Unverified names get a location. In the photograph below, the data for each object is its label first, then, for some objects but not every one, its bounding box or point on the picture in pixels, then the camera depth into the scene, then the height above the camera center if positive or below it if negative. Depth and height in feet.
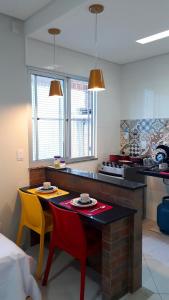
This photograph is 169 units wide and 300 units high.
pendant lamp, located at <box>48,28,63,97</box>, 8.54 +1.79
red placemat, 6.60 -2.03
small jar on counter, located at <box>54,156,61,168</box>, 9.82 -0.99
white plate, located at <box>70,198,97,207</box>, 6.96 -1.94
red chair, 6.21 -2.85
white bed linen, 5.20 -3.09
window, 10.20 +0.82
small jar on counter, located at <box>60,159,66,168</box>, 9.88 -1.09
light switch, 9.24 -0.63
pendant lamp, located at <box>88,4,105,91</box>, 6.90 +1.72
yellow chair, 7.64 -2.70
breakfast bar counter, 6.31 -2.65
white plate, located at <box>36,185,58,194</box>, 8.53 -1.89
